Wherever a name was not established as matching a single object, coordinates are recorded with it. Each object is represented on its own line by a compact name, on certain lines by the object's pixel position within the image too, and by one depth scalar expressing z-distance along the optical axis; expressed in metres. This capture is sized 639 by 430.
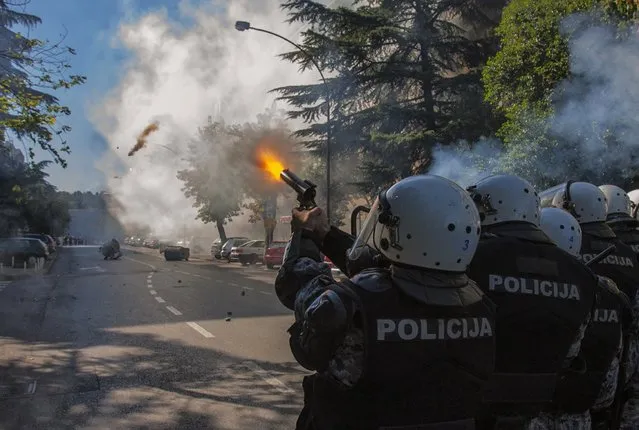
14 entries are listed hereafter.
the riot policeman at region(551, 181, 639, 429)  3.11
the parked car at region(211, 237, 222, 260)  39.22
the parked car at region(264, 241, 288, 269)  26.18
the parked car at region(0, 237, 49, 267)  27.64
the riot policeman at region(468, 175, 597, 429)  2.22
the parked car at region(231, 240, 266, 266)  32.06
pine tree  19.31
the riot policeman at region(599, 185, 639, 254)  4.12
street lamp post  18.77
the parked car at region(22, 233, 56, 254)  35.09
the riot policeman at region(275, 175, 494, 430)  1.67
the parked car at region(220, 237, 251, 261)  35.47
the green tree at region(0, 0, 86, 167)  8.95
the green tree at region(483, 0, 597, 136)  9.08
